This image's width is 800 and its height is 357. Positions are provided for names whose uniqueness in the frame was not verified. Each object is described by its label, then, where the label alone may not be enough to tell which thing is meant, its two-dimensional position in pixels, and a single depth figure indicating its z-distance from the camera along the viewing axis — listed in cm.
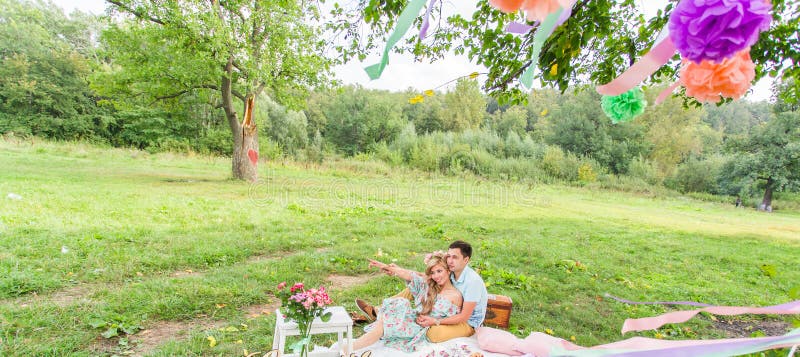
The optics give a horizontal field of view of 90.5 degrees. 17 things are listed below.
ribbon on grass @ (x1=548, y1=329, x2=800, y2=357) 75
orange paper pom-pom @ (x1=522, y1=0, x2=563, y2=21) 60
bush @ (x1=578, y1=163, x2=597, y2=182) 2288
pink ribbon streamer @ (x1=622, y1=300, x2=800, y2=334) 90
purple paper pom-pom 59
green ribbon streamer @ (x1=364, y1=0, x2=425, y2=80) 69
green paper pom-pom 179
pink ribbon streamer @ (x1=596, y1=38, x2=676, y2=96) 77
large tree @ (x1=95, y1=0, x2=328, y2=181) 1057
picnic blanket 322
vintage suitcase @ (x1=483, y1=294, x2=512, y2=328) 385
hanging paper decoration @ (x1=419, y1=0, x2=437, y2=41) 82
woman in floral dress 333
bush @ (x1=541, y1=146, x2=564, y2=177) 2353
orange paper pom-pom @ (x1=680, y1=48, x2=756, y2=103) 75
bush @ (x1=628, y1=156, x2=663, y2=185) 2400
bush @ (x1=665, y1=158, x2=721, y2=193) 2262
